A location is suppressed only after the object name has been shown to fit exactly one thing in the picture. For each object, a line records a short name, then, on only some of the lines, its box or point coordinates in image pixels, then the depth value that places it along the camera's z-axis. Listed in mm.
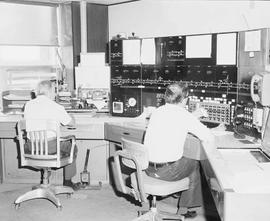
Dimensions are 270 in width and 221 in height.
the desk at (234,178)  2037
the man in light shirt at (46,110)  3895
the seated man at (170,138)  3074
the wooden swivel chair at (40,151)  3760
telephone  3025
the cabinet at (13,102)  4770
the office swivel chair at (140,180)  2934
